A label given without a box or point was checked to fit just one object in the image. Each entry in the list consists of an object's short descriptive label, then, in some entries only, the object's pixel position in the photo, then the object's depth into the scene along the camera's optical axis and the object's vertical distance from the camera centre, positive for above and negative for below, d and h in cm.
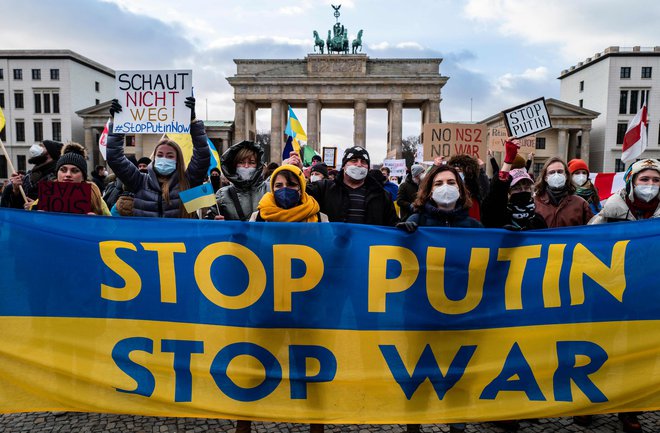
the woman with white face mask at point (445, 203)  356 -16
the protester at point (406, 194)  696 -19
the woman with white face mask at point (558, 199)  463 -16
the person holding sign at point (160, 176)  439 +2
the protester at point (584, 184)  586 +0
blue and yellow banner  304 -91
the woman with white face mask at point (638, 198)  383 -11
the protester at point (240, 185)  449 -6
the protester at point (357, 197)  448 -16
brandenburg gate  5441 +1078
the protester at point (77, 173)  401 +3
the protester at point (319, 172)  803 +14
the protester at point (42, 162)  534 +15
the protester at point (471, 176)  486 +6
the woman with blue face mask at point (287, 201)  357 -16
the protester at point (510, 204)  424 -19
